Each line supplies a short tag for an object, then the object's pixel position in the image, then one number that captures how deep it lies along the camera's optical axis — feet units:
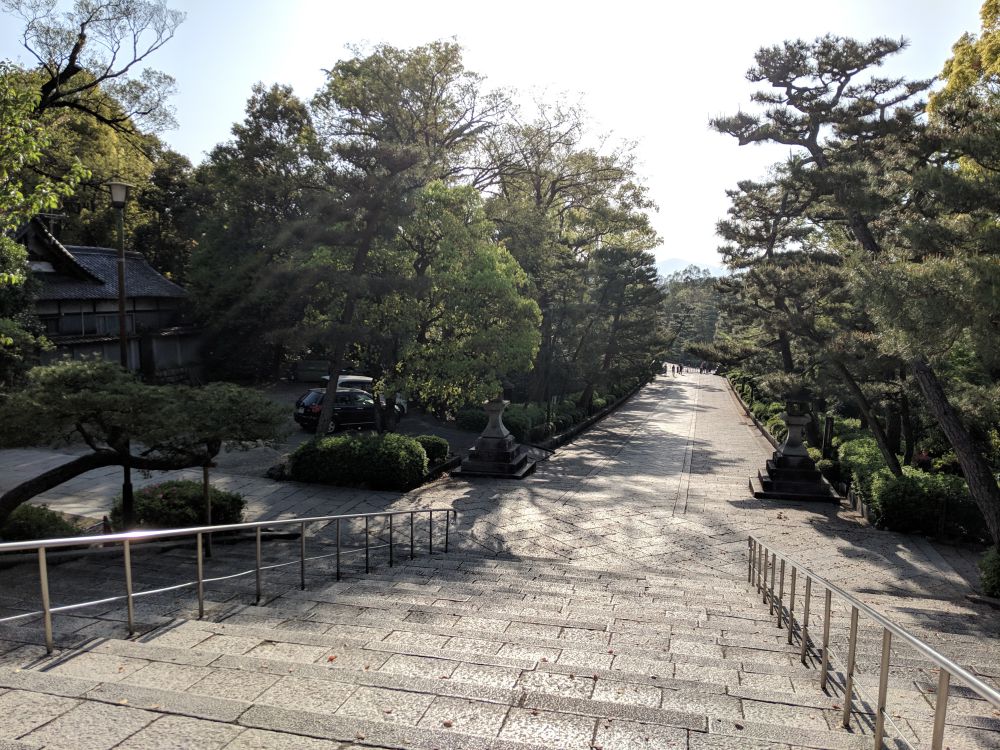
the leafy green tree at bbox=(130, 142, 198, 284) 111.96
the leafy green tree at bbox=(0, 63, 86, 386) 25.68
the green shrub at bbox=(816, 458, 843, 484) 57.62
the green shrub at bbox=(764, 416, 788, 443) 79.77
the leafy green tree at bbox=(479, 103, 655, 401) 87.15
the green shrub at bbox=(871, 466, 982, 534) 40.45
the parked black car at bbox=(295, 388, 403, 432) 68.74
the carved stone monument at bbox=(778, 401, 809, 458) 55.31
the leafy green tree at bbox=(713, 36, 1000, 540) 31.22
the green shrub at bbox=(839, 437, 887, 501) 47.78
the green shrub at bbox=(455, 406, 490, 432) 82.23
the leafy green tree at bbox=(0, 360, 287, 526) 26.78
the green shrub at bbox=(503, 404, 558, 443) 77.05
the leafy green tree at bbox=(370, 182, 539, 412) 58.75
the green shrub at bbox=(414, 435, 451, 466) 58.90
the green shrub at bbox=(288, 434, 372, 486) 49.75
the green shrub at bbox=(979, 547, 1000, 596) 29.99
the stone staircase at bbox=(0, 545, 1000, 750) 10.41
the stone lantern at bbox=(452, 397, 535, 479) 59.52
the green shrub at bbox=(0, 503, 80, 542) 30.50
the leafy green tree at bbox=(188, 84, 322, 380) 87.76
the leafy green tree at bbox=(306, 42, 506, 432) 50.42
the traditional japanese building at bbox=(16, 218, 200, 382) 71.92
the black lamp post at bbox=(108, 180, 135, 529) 32.99
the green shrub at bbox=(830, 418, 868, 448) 71.25
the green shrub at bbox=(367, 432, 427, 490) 49.60
